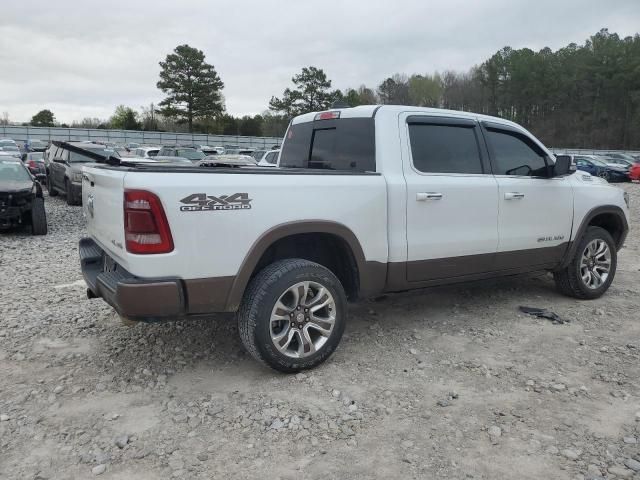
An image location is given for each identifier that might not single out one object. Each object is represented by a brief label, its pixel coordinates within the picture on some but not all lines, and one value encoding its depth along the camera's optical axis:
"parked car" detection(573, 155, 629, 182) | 26.50
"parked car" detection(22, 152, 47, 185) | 18.78
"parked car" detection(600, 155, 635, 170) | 27.08
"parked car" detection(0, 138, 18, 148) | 31.55
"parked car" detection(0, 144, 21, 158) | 28.12
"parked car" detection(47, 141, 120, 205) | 13.55
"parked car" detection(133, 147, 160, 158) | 21.92
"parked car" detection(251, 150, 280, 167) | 14.44
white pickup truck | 3.17
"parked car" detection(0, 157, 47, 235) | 9.27
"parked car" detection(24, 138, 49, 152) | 35.75
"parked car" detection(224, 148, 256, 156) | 29.75
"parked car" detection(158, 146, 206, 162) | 20.95
